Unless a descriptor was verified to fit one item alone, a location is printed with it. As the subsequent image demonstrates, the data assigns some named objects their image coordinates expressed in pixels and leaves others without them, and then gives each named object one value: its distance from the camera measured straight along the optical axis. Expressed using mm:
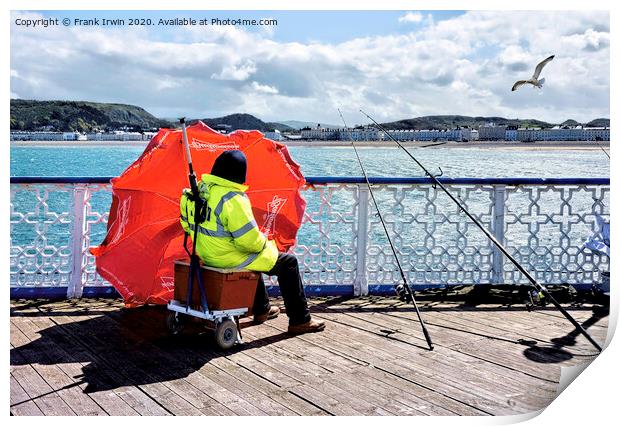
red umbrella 4227
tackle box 3879
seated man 3748
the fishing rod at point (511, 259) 3609
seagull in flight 6277
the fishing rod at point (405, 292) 4031
